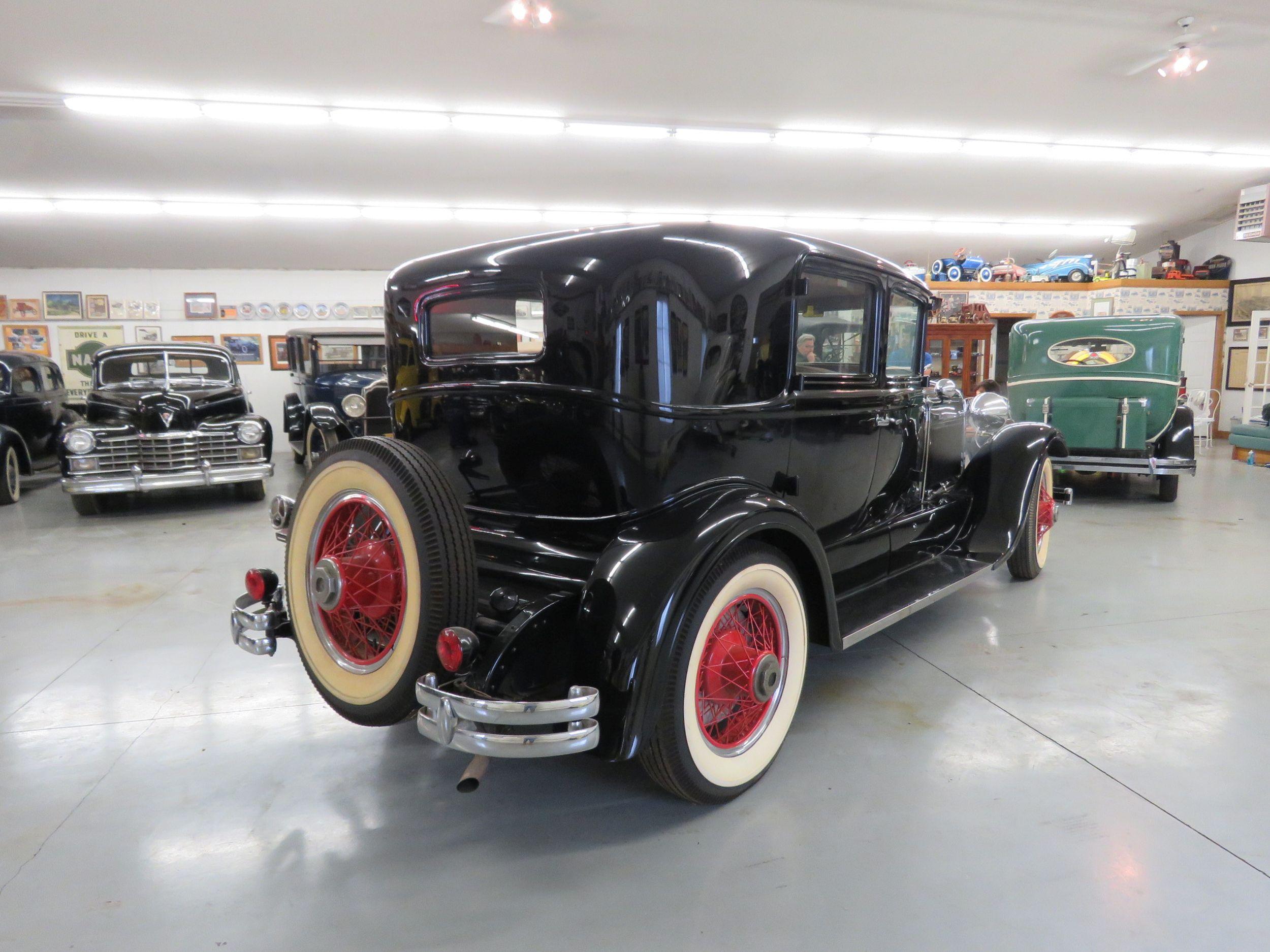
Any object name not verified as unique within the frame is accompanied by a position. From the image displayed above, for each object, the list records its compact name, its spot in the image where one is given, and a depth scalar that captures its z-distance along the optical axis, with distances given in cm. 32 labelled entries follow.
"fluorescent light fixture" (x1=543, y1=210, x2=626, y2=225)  1118
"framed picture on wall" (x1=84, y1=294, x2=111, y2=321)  1170
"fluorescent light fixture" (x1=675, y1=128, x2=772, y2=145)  856
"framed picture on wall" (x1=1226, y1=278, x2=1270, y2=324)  1302
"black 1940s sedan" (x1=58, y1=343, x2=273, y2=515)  639
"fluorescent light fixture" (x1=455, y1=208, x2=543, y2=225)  1086
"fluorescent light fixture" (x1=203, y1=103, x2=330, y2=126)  731
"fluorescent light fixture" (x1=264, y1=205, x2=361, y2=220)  1025
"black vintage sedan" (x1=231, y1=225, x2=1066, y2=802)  189
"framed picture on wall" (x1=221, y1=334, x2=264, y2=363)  1214
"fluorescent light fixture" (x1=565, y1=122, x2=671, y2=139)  830
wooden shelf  1236
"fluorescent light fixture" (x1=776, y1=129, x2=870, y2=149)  869
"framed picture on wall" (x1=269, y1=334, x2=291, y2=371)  1229
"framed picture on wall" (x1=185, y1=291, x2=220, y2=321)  1195
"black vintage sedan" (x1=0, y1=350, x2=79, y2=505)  725
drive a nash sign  1170
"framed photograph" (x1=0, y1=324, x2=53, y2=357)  1154
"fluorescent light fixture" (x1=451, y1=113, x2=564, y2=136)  793
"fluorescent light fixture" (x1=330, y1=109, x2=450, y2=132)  756
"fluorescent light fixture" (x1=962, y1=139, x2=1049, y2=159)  930
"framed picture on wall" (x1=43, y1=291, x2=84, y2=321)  1162
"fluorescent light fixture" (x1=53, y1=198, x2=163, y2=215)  962
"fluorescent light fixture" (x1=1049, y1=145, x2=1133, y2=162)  965
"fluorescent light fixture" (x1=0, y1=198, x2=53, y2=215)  948
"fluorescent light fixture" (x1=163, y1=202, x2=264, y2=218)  993
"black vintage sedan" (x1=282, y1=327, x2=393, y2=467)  848
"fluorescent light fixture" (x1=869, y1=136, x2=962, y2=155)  896
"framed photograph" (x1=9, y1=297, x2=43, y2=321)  1155
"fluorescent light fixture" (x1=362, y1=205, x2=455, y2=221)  1052
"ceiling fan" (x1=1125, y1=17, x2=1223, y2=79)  702
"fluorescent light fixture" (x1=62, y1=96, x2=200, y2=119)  703
